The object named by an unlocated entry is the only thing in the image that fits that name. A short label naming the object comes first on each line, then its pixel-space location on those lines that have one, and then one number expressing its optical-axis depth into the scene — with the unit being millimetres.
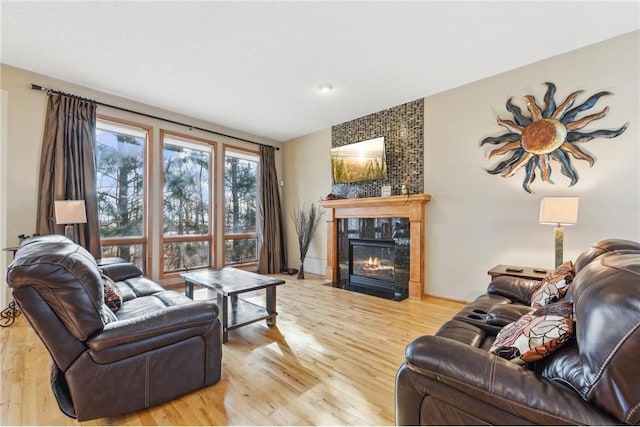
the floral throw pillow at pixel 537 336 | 1025
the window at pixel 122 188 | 3748
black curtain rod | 3194
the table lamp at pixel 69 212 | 2939
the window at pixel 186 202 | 4332
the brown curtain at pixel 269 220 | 5422
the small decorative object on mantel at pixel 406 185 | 3932
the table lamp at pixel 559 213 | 2500
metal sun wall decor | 2748
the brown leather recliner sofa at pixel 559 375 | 784
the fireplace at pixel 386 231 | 3791
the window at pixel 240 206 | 5117
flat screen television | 4246
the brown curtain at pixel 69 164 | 3195
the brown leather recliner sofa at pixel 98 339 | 1310
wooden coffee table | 2496
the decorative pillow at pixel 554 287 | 1731
